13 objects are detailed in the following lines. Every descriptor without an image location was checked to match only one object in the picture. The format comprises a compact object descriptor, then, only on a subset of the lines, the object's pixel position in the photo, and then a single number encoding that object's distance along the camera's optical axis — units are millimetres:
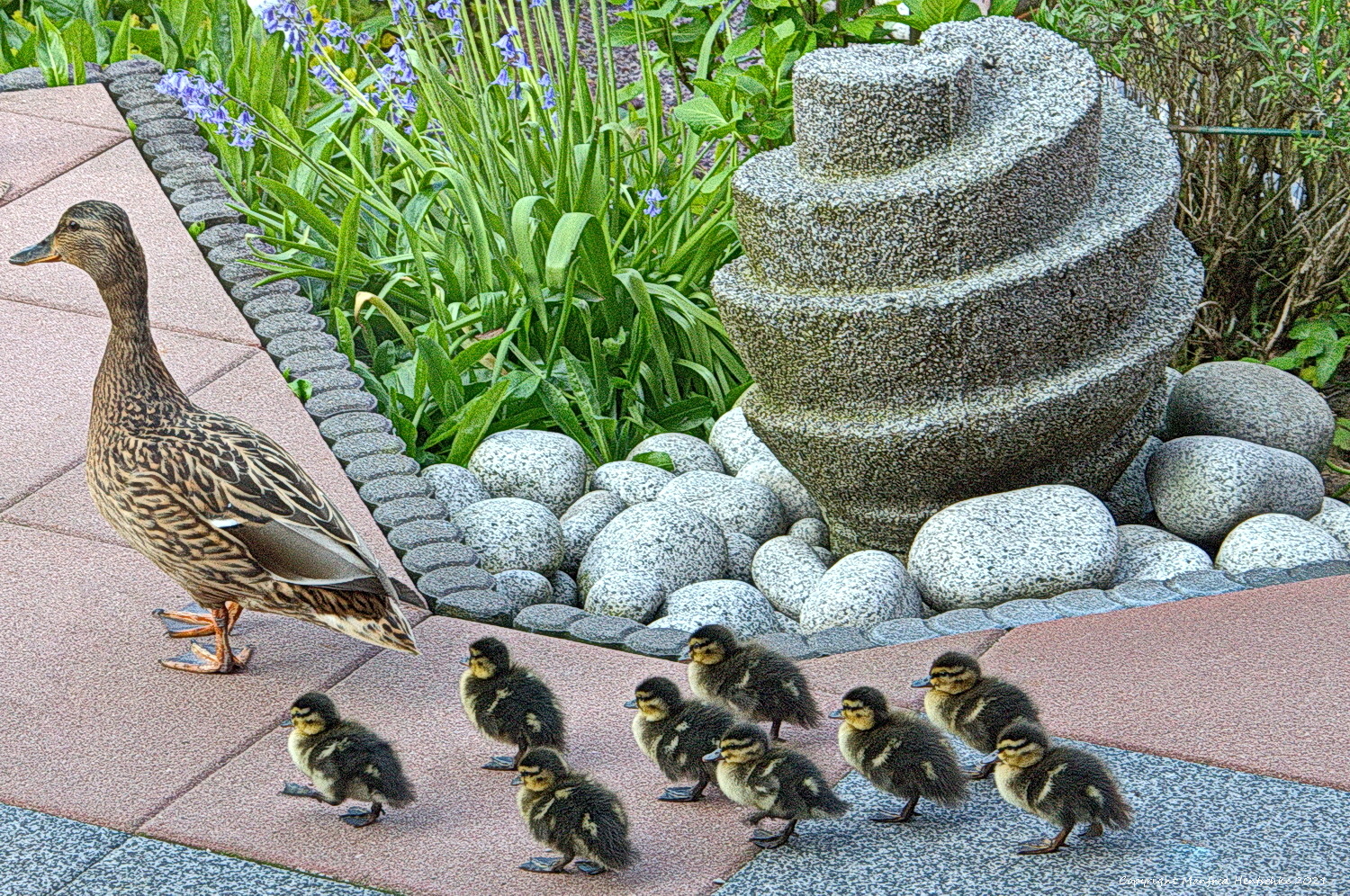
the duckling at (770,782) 7176
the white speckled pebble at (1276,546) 10523
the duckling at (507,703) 7977
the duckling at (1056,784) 7004
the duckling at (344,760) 7445
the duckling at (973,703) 7832
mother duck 8469
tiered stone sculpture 10211
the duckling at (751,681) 8180
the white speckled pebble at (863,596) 10172
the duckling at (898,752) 7305
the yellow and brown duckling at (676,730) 7645
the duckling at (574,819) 6992
